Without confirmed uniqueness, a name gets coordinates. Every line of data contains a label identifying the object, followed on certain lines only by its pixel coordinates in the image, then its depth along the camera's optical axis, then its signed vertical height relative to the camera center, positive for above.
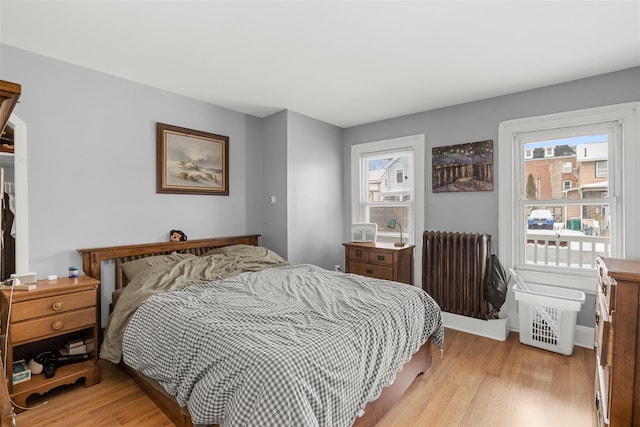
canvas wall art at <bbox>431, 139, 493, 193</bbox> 3.38 +0.51
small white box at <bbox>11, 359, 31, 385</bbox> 2.00 -1.03
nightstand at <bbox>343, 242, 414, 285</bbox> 3.49 -0.56
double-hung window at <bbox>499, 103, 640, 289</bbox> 2.74 +0.17
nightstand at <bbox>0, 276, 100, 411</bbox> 1.97 -0.72
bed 1.31 -0.66
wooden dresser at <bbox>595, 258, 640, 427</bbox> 1.26 -0.57
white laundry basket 2.66 -0.93
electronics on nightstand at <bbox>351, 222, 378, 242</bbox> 3.94 -0.25
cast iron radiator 3.19 -0.63
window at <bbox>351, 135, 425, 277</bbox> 3.91 +0.36
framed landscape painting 3.12 +0.56
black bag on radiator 3.08 -0.74
